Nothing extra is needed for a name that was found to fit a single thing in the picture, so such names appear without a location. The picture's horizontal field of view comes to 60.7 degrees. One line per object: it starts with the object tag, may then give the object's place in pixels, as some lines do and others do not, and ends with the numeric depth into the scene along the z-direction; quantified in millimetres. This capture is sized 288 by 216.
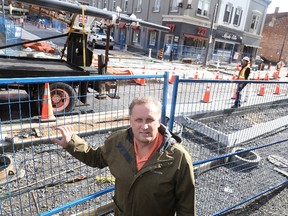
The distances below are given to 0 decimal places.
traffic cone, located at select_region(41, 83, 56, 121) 5254
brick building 42428
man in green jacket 1815
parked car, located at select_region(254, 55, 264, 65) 32781
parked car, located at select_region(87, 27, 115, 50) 25844
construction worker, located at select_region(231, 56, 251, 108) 9336
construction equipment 5838
